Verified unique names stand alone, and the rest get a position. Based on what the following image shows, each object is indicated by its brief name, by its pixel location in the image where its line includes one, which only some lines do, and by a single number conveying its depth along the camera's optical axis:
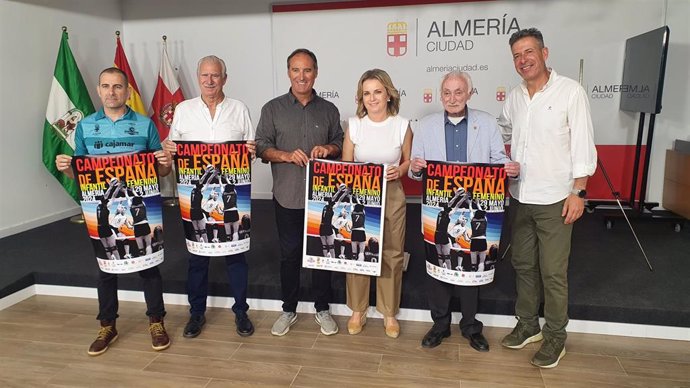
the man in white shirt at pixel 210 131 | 2.62
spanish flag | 5.20
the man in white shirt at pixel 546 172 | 2.27
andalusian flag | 4.53
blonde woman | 2.49
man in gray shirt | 2.61
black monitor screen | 4.04
